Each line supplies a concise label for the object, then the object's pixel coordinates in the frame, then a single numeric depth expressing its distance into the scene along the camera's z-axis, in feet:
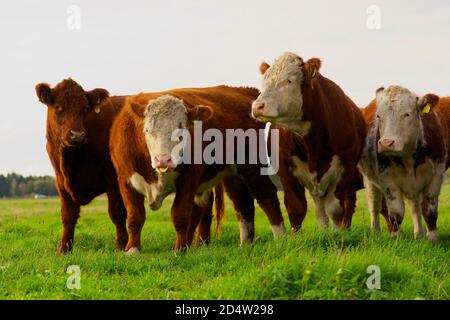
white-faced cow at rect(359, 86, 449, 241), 35.22
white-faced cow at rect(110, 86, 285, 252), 30.89
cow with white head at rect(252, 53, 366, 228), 33.30
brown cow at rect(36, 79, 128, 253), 35.96
